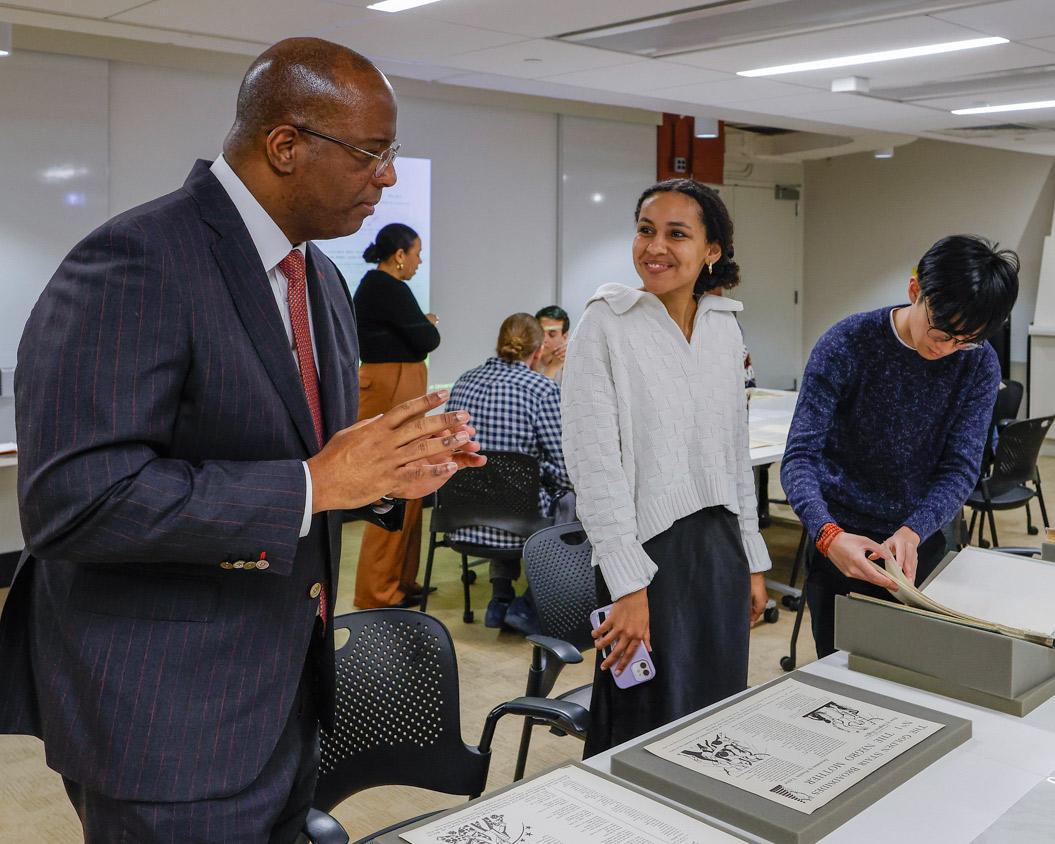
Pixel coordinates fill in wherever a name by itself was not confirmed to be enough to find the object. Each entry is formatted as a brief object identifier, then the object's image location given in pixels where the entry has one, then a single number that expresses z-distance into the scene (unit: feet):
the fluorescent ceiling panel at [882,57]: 15.79
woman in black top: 15.40
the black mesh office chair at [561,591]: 8.67
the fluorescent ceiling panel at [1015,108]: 22.13
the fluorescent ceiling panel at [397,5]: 13.37
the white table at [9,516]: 17.49
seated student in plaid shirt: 14.57
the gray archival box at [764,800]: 3.98
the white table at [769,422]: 15.20
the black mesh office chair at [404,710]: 6.66
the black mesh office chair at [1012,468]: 16.71
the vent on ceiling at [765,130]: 34.81
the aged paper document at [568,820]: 3.85
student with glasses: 7.18
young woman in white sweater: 6.71
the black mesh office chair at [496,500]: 13.96
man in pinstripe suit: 3.68
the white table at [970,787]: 4.05
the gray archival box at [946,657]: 5.30
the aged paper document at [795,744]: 4.29
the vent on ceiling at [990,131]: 26.20
